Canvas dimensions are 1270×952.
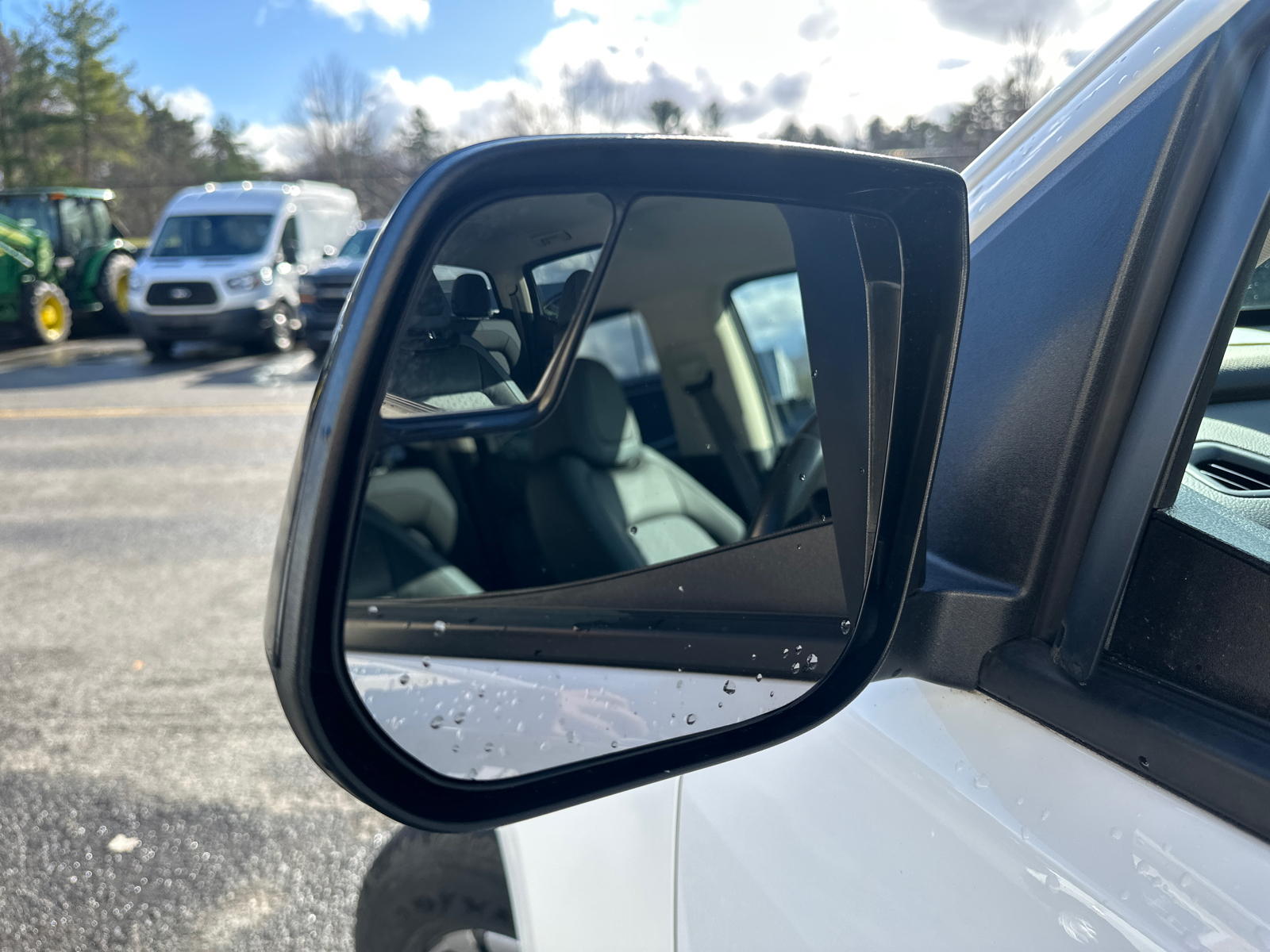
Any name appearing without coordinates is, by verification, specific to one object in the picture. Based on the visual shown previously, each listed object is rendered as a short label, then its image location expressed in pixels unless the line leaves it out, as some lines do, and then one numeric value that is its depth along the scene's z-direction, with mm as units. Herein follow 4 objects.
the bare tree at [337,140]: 47656
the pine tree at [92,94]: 39844
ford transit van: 14117
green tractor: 15117
